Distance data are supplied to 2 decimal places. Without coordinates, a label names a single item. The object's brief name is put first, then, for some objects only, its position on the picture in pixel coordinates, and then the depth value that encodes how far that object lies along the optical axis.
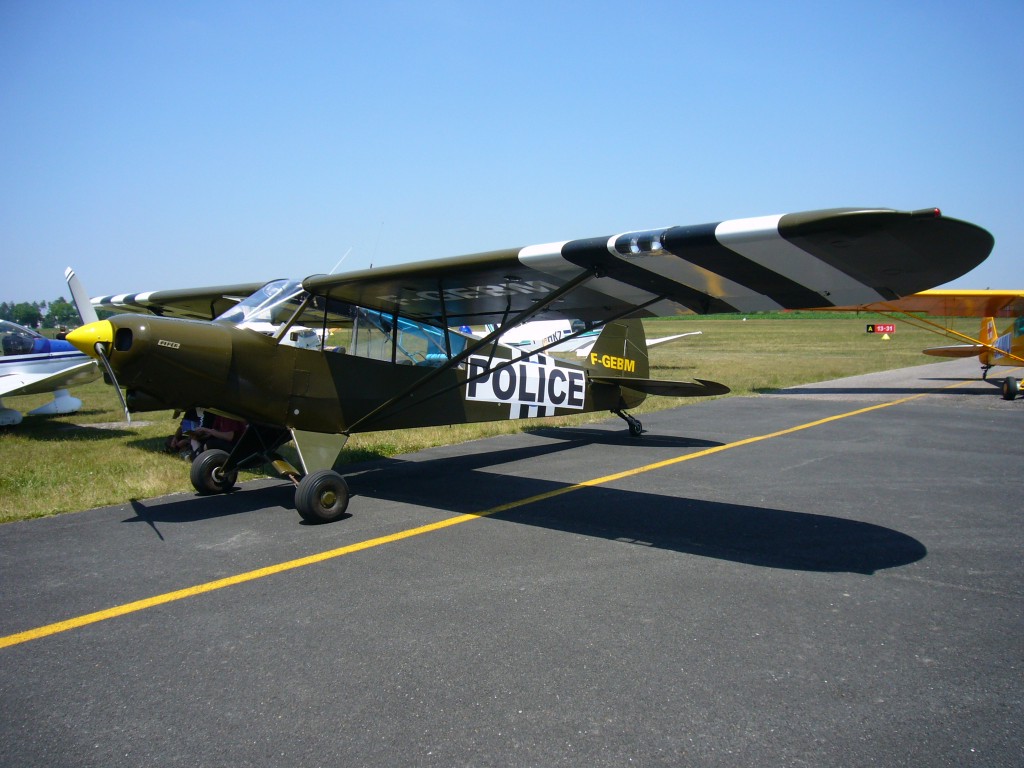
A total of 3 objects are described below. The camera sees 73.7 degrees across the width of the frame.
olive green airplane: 4.29
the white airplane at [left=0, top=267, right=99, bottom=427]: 12.37
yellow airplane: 17.83
